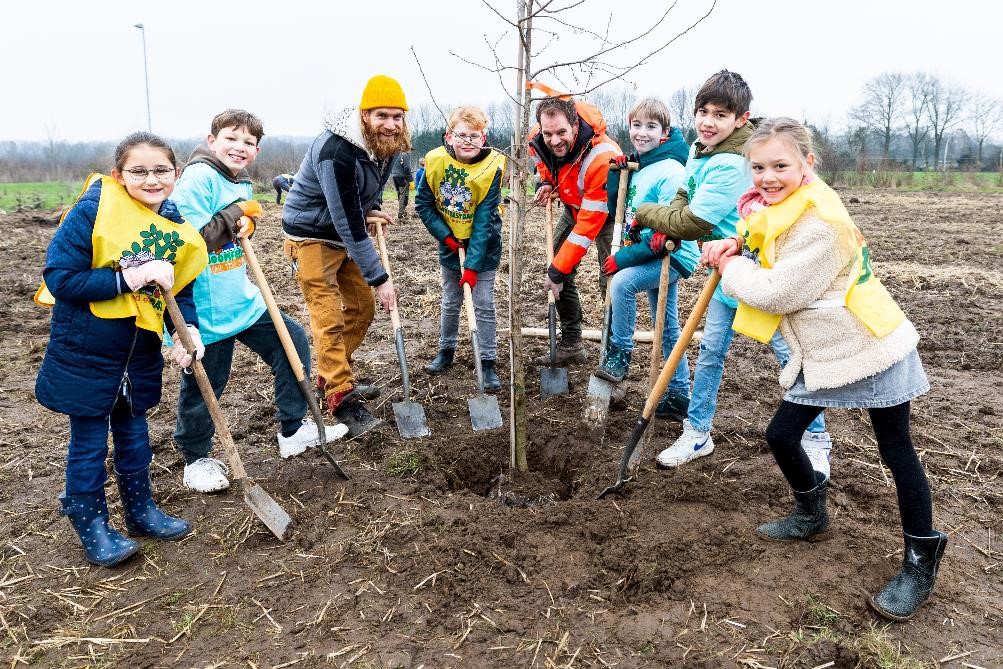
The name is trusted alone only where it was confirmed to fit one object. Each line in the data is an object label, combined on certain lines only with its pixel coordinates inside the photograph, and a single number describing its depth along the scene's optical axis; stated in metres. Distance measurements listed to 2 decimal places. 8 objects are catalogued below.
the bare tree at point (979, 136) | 51.66
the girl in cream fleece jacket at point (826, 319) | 2.64
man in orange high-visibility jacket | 4.68
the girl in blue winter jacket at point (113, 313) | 2.92
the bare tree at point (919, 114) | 54.94
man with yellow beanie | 4.25
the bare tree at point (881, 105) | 56.56
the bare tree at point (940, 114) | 55.12
